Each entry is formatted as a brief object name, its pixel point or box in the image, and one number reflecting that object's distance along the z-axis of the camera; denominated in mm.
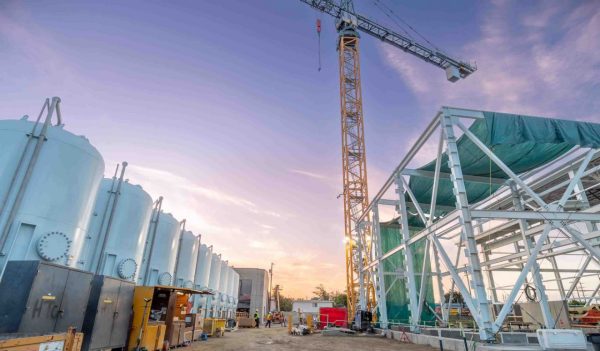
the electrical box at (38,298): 7426
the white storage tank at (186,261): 23734
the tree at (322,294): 107188
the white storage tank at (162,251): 18378
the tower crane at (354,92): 33566
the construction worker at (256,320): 33906
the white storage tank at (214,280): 33453
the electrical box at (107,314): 10094
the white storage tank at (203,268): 30638
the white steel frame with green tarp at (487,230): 10711
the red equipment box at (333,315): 32278
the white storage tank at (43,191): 8922
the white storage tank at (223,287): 38697
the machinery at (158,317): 12172
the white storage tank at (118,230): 13383
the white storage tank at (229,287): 42850
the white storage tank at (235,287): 50316
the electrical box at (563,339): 7773
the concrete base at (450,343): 8438
